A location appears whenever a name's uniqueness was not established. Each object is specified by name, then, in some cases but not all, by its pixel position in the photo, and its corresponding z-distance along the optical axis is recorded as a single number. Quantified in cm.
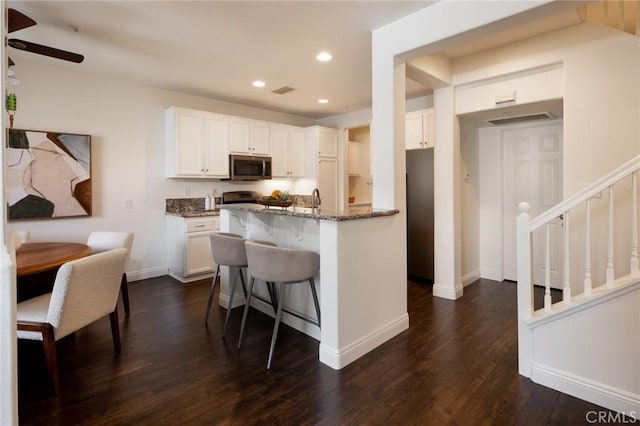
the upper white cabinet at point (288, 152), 562
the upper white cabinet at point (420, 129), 432
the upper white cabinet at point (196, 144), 443
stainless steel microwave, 497
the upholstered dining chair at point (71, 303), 199
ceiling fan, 217
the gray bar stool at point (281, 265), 233
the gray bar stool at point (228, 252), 282
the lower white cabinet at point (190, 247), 435
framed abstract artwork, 351
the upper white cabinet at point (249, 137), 501
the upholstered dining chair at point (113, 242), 314
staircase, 181
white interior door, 398
